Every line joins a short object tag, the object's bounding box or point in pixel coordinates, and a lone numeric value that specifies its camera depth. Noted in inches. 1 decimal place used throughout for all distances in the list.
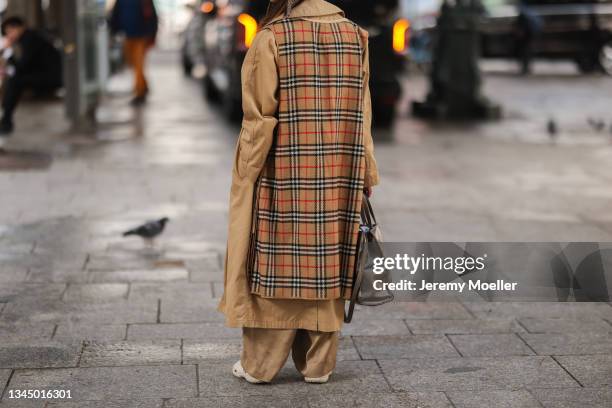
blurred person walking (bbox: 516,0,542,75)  1427.7
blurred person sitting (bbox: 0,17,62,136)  763.6
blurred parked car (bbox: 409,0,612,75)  1448.0
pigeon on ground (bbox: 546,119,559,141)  810.3
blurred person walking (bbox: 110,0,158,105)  1001.6
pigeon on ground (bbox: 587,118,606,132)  831.1
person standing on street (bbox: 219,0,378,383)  268.1
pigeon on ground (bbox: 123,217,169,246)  433.5
